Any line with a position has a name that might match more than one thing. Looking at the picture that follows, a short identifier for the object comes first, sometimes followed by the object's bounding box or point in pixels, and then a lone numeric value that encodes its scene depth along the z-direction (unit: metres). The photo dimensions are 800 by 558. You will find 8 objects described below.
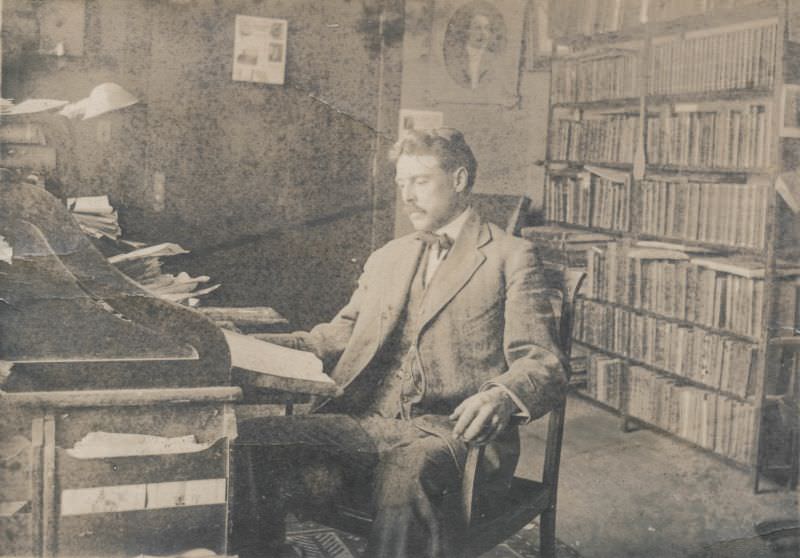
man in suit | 1.66
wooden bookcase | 2.77
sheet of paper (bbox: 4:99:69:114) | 1.52
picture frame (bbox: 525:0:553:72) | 1.94
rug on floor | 2.10
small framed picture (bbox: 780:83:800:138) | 2.71
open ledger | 1.39
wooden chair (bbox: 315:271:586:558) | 1.61
